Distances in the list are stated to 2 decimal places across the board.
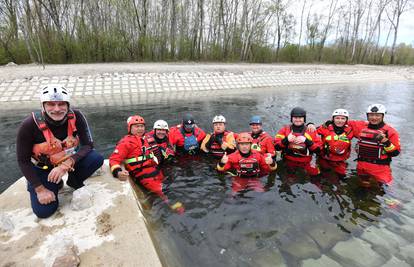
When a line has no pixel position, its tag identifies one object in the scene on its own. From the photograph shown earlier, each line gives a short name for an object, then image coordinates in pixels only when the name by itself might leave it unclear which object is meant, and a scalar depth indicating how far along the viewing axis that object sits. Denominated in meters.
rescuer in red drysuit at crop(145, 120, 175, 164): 6.02
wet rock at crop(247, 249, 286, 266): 3.23
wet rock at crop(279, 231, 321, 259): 3.37
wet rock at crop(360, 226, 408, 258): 3.43
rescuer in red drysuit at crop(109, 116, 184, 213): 5.05
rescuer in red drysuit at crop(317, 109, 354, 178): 5.95
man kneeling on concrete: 3.24
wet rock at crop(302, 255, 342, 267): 3.19
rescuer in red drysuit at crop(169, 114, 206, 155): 6.87
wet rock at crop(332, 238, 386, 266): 3.22
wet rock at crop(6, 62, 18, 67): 17.97
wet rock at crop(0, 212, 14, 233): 3.06
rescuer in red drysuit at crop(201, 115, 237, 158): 6.52
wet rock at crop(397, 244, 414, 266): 3.25
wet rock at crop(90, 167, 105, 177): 4.65
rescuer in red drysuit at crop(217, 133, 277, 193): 5.32
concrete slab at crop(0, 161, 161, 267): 2.62
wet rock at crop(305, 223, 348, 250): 3.57
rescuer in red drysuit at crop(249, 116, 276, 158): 5.84
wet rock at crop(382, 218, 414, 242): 3.72
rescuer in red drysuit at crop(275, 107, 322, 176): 5.77
